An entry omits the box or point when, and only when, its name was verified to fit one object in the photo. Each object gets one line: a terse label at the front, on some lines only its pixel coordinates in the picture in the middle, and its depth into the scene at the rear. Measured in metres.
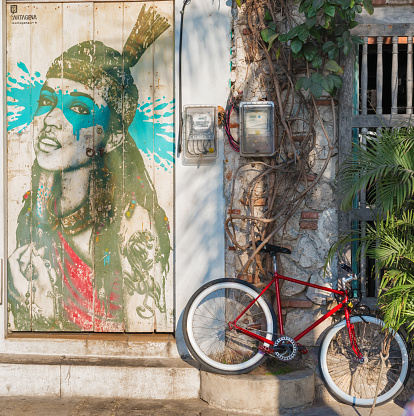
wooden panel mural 4.16
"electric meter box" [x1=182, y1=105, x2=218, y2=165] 4.01
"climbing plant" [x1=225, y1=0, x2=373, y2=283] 3.97
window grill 4.00
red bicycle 3.78
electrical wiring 4.03
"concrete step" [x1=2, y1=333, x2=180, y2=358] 4.09
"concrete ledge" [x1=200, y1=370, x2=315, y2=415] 3.63
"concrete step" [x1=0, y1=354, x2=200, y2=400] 3.88
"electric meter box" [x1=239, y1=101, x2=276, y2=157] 3.97
